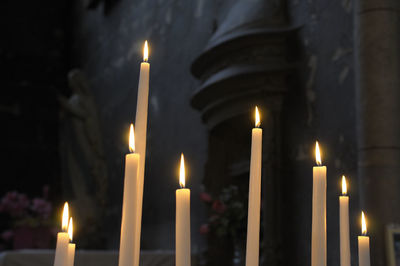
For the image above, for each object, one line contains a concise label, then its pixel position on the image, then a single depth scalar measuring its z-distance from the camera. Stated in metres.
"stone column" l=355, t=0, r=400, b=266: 3.07
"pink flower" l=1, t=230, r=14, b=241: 7.04
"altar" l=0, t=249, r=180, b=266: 2.89
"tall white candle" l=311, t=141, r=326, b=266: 1.15
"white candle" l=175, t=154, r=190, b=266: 1.00
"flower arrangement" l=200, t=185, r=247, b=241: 4.43
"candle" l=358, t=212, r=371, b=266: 1.23
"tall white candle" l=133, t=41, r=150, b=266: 1.03
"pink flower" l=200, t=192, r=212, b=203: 4.74
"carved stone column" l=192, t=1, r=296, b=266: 4.18
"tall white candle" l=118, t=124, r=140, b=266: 0.93
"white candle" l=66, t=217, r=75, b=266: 1.02
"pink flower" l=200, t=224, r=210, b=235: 4.64
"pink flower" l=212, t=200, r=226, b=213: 4.51
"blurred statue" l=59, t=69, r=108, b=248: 7.39
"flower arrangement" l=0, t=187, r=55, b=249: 6.64
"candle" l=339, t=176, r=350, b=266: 1.31
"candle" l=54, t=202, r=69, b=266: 0.93
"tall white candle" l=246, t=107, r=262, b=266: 1.06
